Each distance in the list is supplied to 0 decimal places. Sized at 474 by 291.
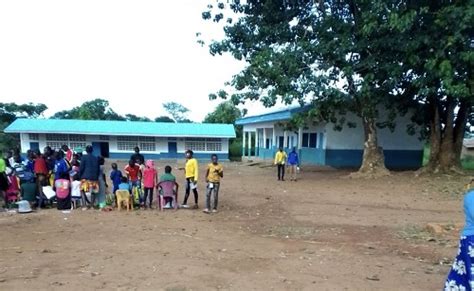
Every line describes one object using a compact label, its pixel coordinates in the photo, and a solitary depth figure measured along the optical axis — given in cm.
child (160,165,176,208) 1061
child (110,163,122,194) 1079
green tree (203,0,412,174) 1692
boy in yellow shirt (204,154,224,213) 1057
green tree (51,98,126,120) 4997
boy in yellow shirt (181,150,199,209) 1088
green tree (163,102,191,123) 8219
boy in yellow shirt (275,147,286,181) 1827
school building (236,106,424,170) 2612
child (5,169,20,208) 1100
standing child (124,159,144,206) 1088
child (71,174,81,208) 1055
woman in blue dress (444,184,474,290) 367
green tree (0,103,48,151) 3856
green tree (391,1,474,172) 1463
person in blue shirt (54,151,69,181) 1059
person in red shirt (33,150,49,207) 1078
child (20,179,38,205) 1075
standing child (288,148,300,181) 1855
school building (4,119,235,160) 3653
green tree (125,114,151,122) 5899
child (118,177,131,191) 1059
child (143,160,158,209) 1076
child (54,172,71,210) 1048
